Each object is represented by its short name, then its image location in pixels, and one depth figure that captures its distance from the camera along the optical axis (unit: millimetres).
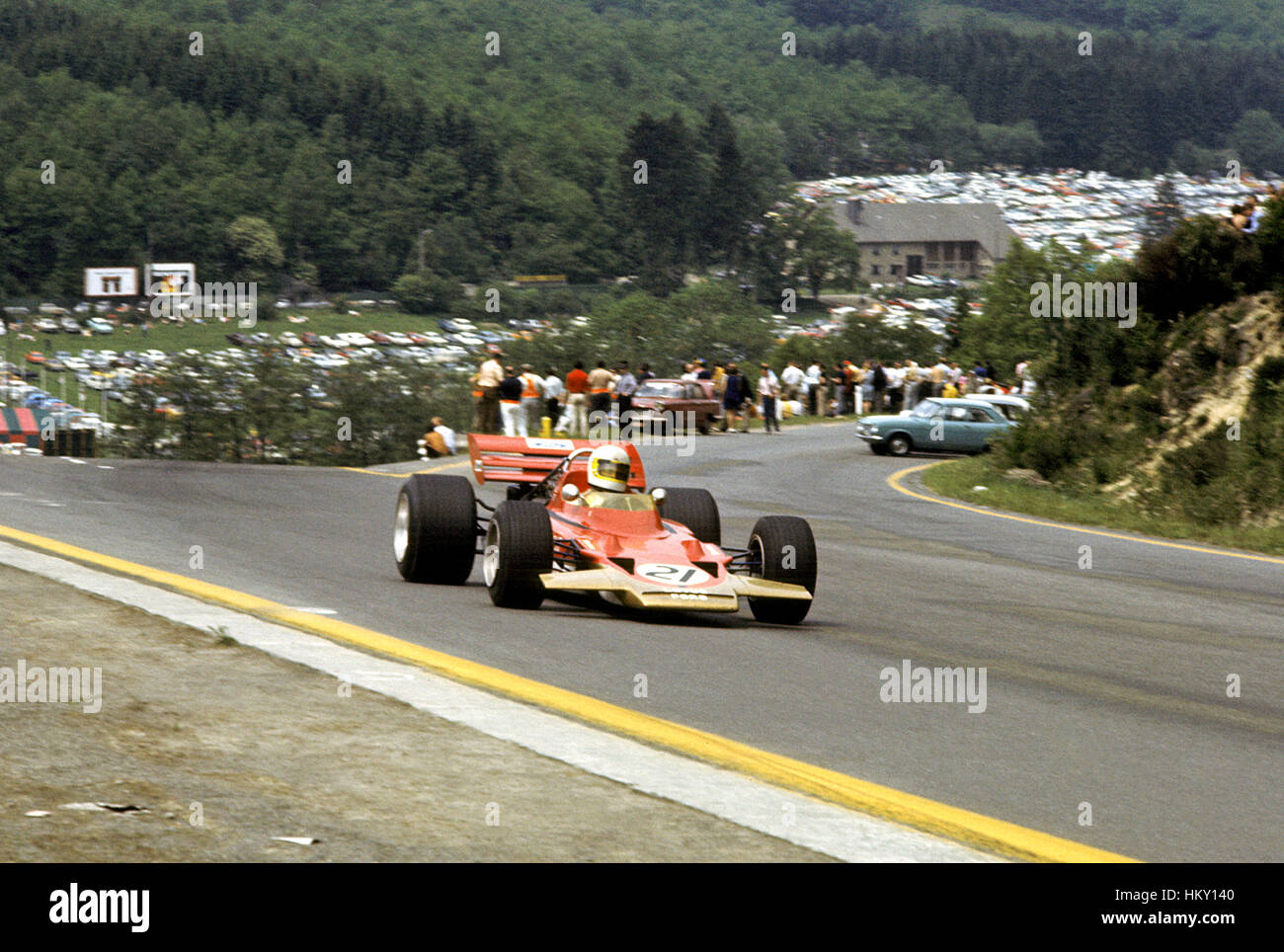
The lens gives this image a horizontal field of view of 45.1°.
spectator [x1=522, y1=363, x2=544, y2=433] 33500
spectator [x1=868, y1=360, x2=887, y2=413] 45094
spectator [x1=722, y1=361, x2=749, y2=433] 39188
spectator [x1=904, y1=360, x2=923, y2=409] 44031
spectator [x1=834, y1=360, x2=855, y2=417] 47938
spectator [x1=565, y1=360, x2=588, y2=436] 35594
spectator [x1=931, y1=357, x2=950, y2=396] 44062
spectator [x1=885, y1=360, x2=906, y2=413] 48062
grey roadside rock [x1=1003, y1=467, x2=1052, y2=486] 25167
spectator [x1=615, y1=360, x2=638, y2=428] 38344
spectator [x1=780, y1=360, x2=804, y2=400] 48344
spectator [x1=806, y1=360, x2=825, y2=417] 48312
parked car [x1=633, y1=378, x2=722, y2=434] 38750
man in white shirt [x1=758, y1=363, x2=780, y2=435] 39375
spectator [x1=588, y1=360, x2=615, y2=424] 35531
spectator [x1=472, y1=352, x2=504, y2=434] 31906
